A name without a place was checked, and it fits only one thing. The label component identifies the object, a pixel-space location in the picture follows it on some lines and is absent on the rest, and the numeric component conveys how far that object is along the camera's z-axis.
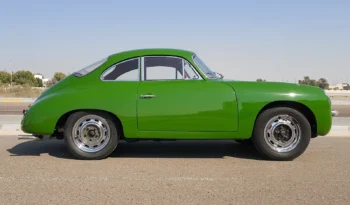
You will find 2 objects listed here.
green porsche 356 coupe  4.89
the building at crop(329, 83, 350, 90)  102.18
